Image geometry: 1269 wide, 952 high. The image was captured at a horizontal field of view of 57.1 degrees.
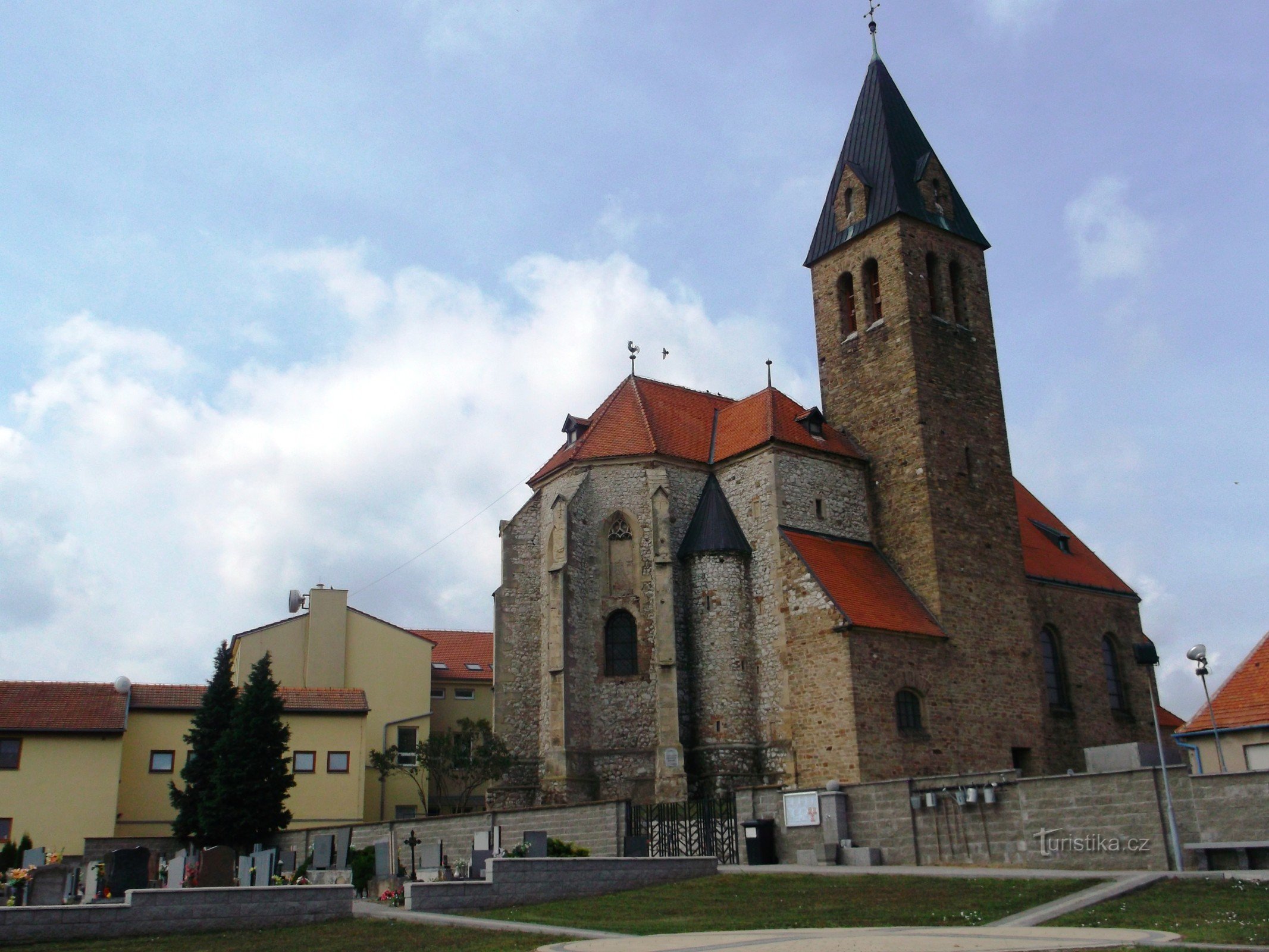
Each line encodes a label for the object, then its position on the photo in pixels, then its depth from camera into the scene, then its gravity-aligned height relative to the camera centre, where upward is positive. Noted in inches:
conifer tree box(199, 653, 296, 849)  1211.9 +52.3
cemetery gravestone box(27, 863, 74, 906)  818.8 -36.8
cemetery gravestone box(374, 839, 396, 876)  868.0 -28.0
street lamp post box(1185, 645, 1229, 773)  837.8 +93.3
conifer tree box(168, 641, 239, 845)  1242.0 +84.1
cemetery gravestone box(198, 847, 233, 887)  832.9 -28.0
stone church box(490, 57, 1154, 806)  1203.9 +249.8
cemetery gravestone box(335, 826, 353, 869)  959.0 -19.5
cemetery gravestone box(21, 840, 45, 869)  982.4 -19.9
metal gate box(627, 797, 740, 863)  905.5 -14.7
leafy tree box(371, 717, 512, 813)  1300.4 +68.1
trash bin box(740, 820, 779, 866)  885.8 -25.9
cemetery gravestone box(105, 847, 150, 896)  771.4 -26.0
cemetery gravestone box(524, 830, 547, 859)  772.0 -17.6
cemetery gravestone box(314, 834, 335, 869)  937.5 -21.5
